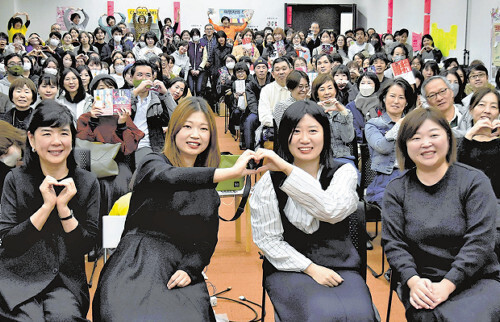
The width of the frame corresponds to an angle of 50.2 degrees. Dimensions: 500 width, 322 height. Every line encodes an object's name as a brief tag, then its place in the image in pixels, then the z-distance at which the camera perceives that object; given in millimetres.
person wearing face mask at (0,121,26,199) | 2943
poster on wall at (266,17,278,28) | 16158
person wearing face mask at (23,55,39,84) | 6810
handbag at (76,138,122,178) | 3818
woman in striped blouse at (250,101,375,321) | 2143
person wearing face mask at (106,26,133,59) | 11768
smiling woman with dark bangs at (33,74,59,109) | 4454
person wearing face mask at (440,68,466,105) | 5652
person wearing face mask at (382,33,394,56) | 11308
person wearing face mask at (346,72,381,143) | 4965
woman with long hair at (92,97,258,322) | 2076
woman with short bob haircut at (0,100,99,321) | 2123
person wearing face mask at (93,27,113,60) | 11508
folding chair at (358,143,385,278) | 4113
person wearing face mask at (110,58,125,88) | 8008
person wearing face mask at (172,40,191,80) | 10234
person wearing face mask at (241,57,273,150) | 6457
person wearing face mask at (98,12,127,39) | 14078
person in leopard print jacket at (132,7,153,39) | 13984
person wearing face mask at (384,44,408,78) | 8281
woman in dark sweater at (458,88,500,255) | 3018
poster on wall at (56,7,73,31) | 15711
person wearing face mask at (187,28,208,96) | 10305
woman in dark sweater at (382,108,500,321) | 2086
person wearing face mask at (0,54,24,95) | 6484
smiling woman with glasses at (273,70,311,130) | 4867
